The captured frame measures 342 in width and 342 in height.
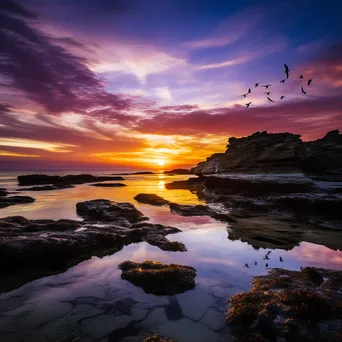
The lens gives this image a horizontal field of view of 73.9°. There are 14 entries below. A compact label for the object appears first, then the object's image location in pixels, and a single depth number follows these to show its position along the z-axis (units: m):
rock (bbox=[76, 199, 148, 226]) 13.73
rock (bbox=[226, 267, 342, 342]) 3.98
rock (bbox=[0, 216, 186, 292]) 6.79
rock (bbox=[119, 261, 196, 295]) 5.84
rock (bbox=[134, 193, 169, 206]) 21.84
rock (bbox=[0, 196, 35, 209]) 20.65
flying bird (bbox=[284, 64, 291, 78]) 8.40
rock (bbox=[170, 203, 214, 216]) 16.58
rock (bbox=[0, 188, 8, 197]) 28.35
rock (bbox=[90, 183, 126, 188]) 46.37
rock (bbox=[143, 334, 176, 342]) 4.01
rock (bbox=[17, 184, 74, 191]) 35.96
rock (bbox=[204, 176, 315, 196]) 20.28
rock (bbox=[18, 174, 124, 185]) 51.12
